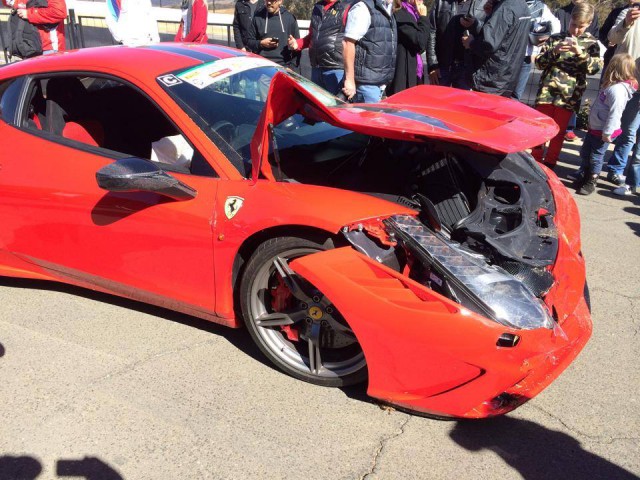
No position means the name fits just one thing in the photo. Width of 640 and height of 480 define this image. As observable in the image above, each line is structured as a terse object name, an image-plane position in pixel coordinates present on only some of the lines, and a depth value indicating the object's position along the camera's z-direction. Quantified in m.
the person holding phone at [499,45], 5.45
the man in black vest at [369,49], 5.24
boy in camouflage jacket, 6.07
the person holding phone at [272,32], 6.77
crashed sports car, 2.31
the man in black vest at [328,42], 5.66
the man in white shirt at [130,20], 6.12
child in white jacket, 5.57
